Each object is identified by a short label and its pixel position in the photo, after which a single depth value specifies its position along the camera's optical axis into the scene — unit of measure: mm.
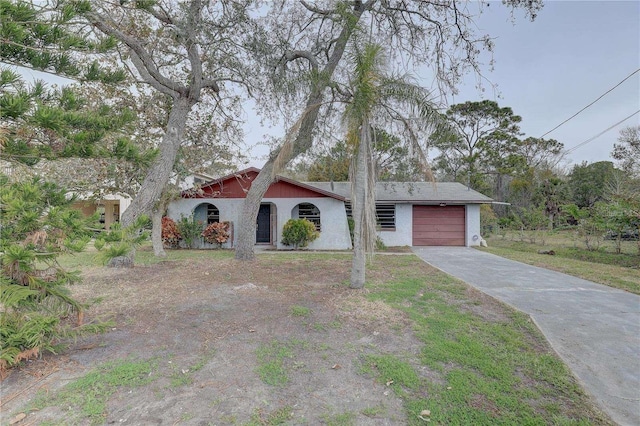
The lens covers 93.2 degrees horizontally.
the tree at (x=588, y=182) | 24062
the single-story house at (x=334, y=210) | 13633
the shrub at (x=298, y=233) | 13055
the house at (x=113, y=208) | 21188
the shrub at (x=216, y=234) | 13250
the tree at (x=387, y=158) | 6719
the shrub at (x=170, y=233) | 12844
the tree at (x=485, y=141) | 27453
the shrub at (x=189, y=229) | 13219
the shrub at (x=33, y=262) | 2520
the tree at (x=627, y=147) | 21141
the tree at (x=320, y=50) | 8484
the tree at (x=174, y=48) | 7473
